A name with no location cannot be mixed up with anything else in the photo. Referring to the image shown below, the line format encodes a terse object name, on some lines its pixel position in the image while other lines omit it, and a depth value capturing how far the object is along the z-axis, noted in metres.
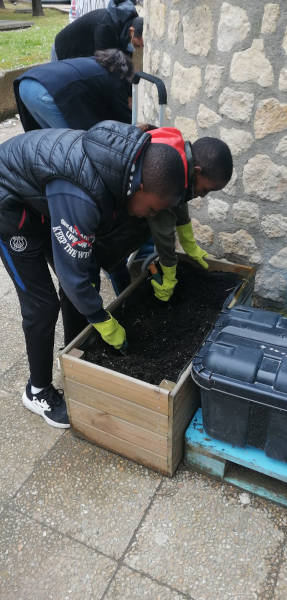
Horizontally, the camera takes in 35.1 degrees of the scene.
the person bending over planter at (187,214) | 2.12
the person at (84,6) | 4.66
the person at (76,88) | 2.91
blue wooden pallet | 2.02
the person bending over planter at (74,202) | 1.75
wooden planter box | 1.99
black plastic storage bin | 1.83
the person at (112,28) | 3.37
